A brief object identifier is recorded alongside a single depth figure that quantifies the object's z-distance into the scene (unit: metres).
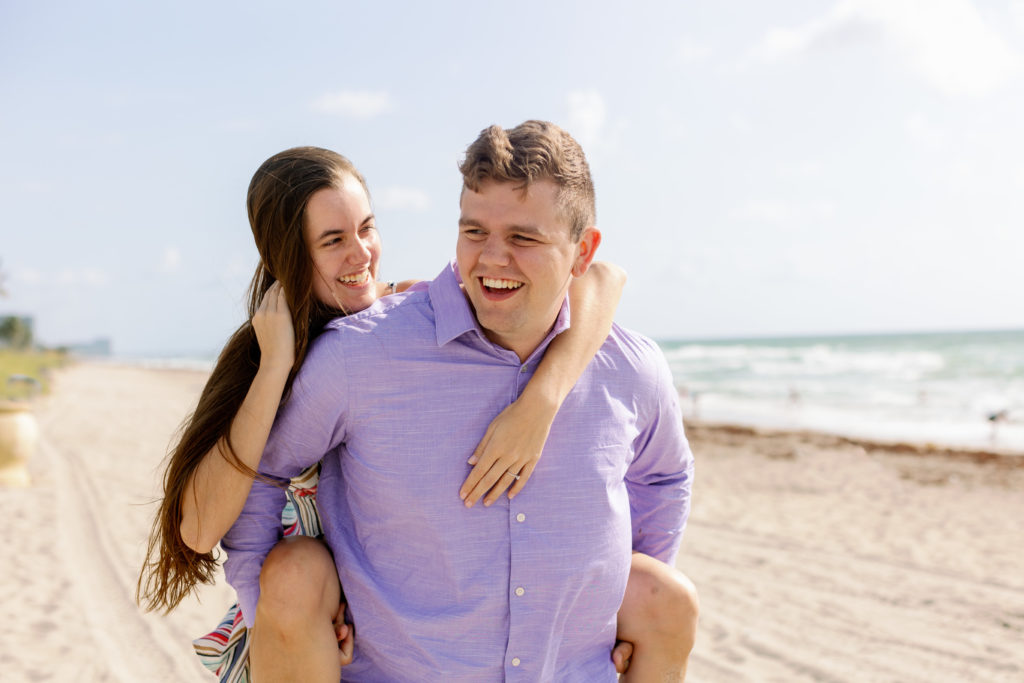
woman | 2.13
